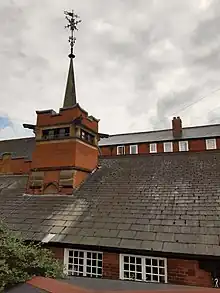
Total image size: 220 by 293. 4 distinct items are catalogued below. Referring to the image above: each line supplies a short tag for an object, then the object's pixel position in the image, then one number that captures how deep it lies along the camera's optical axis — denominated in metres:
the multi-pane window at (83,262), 8.24
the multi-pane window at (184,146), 34.78
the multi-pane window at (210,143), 33.32
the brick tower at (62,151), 12.78
